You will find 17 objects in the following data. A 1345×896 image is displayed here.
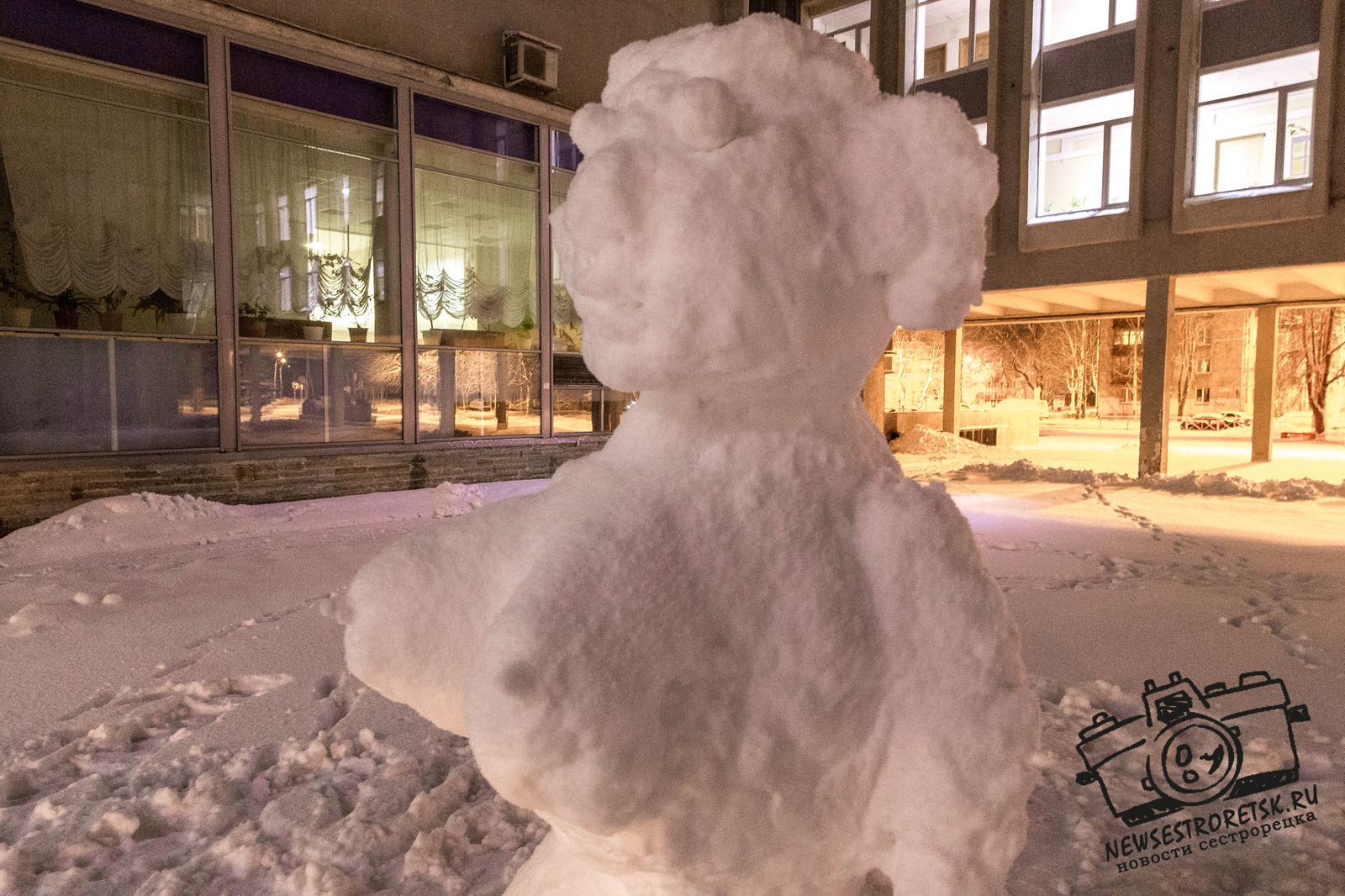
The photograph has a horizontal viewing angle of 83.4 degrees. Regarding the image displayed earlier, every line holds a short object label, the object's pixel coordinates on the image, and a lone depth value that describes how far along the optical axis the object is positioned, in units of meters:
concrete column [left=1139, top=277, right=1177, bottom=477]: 10.33
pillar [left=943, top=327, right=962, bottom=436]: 13.58
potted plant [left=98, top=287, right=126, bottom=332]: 7.49
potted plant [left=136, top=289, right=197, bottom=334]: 7.70
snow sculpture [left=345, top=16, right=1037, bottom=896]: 1.02
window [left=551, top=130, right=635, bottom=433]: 10.83
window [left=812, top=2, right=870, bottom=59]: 13.78
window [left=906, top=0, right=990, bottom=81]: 12.38
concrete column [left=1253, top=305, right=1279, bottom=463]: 12.34
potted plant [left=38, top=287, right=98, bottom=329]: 7.27
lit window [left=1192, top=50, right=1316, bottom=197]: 9.83
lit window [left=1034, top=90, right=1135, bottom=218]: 11.02
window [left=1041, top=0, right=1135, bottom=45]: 10.88
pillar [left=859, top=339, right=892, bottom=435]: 13.20
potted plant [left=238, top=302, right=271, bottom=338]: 8.21
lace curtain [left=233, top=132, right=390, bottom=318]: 8.36
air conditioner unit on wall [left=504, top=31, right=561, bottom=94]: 9.71
